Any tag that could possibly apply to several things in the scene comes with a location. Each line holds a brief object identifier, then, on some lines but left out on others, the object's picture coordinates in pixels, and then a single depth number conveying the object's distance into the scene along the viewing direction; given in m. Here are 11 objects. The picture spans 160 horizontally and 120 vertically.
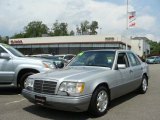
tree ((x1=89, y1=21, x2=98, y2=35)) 65.91
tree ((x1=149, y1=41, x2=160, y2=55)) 68.43
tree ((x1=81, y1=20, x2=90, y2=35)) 65.91
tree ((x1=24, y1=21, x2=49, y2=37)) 65.17
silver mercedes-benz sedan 3.39
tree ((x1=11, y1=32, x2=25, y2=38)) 65.15
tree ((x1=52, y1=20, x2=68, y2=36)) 64.16
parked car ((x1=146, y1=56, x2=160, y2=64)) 26.25
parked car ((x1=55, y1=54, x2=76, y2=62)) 16.00
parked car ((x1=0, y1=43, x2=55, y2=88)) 5.22
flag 16.89
